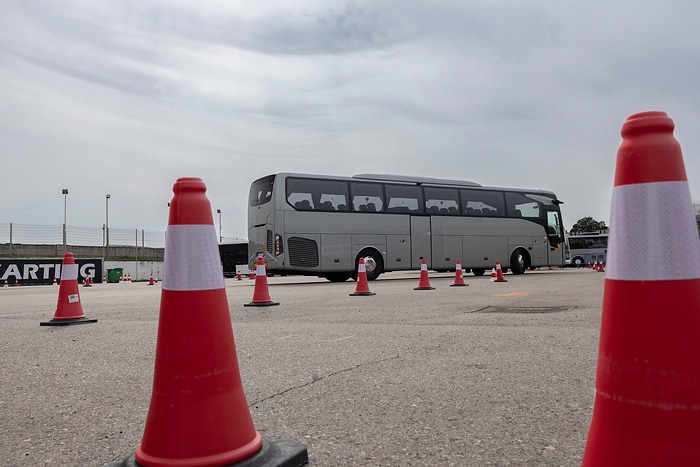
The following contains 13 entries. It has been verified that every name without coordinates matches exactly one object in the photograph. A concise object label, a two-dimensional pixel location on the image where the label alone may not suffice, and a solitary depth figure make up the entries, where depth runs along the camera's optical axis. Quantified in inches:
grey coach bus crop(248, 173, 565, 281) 749.9
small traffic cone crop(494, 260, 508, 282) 666.2
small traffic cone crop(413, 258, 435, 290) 539.2
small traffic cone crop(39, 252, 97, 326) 284.8
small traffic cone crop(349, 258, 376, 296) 474.8
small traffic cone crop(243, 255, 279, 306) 377.4
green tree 3574.3
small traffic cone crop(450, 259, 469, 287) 599.4
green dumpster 1302.9
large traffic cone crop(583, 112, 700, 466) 59.2
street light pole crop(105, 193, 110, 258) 2112.5
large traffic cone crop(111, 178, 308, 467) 79.6
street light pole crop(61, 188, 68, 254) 1915.1
